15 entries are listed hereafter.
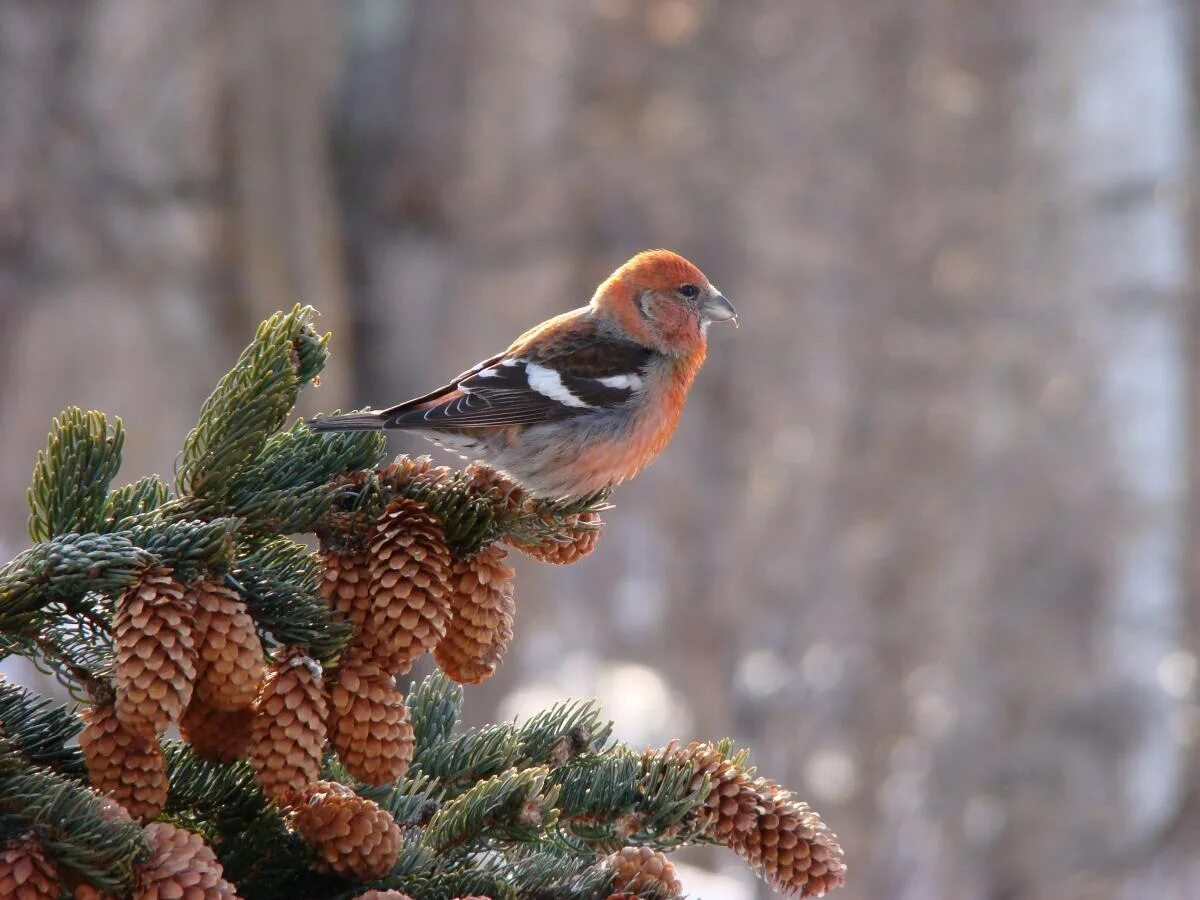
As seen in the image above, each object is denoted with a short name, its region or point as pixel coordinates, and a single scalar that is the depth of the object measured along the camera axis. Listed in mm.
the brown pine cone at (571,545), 7269
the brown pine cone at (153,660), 7078
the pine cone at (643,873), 7142
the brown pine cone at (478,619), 7185
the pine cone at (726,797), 7161
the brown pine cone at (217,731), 7133
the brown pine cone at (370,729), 7121
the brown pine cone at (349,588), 7146
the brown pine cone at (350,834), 7110
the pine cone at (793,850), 7150
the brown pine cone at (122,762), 7097
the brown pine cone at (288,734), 7100
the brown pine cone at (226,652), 7095
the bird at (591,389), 7588
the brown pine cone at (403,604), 7137
